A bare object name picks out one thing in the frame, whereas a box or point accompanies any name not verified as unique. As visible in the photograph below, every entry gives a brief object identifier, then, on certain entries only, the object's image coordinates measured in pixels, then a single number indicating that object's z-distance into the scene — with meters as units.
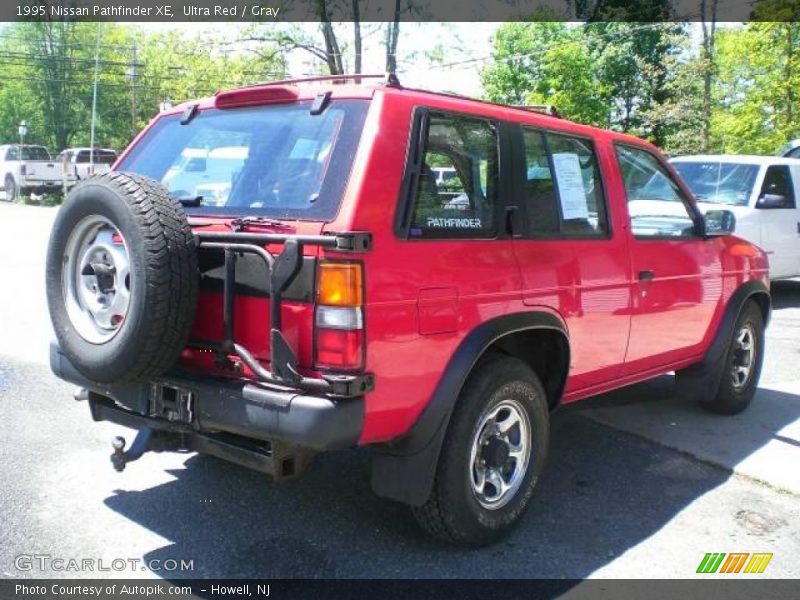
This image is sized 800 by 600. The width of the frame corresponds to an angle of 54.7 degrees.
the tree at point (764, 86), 18.20
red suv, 2.81
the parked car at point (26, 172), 30.33
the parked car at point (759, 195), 9.41
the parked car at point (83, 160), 30.78
